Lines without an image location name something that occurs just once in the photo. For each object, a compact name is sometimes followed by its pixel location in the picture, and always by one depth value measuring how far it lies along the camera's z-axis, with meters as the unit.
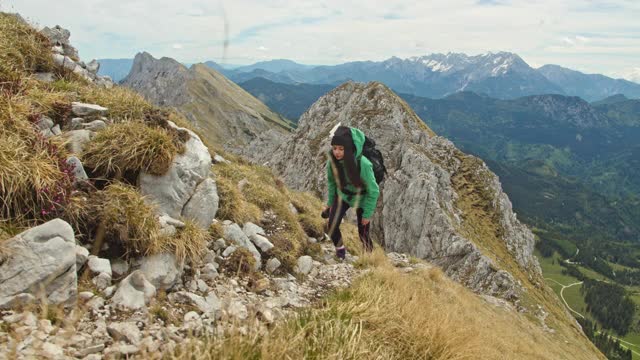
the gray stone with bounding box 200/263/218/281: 8.34
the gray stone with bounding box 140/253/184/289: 7.28
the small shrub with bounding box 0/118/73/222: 6.69
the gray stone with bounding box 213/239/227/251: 9.47
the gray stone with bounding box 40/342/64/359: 4.54
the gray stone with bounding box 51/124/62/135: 9.32
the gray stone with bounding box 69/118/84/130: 9.80
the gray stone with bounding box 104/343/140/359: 4.85
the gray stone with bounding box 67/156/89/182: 8.09
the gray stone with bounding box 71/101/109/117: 10.20
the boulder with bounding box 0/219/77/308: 5.62
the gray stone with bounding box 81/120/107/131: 9.74
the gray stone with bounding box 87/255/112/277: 6.79
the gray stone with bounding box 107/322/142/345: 5.40
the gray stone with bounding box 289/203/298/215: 14.88
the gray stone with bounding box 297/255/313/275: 10.69
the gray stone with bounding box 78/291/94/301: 6.22
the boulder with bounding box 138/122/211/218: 9.06
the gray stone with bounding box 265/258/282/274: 10.07
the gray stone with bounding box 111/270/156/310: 6.44
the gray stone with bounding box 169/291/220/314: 7.15
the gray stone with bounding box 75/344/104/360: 4.84
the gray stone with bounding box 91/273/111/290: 6.65
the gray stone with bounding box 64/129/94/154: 8.88
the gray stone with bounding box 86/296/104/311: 6.12
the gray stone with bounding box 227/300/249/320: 6.37
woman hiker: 10.63
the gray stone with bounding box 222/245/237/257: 9.41
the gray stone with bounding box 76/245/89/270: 6.63
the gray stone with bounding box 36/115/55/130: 9.09
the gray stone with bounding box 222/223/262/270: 10.02
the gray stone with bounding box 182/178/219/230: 9.63
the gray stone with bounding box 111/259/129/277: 7.18
